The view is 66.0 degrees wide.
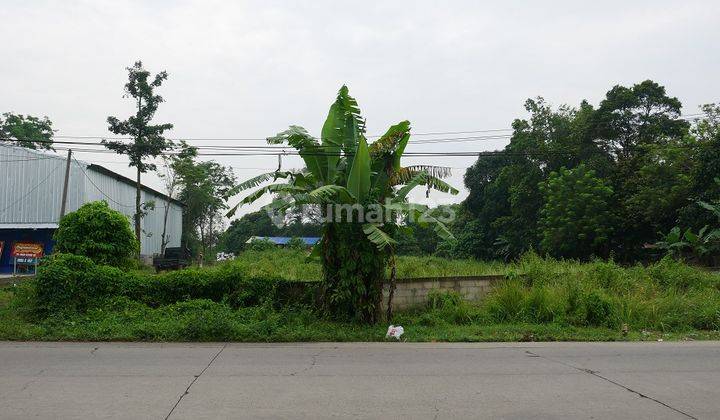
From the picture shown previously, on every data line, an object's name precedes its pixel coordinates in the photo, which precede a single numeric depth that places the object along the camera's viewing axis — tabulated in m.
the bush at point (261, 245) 42.67
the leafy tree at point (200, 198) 44.64
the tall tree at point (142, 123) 32.66
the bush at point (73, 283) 11.91
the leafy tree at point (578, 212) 34.72
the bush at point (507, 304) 13.33
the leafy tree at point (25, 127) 46.09
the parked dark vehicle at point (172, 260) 29.88
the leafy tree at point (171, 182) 40.88
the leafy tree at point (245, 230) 72.25
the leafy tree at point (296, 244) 42.70
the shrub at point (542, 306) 13.18
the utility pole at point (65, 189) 26.17
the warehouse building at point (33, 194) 31.52
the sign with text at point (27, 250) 27.89
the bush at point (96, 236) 13.99
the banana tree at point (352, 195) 11.91
